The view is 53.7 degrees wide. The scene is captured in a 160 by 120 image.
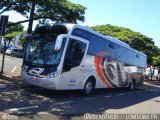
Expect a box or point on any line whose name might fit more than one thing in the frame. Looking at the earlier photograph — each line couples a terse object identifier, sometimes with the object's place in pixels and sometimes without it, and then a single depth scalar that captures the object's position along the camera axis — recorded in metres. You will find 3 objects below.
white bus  6.72
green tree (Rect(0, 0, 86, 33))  8.65
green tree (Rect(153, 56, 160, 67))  21.05
